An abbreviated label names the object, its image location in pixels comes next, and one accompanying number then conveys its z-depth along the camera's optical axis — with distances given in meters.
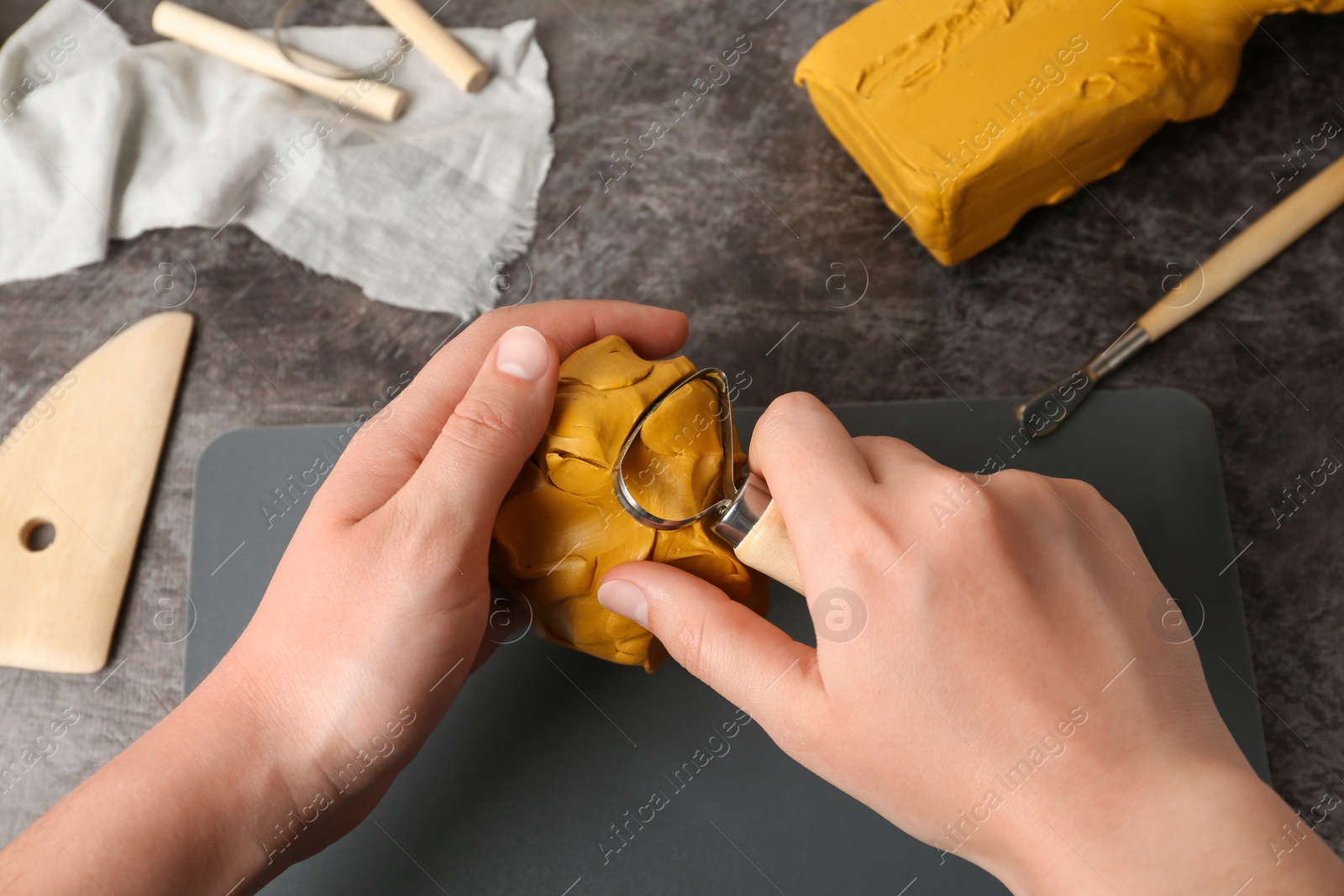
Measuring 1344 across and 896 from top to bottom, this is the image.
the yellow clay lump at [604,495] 0.43
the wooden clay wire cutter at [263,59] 0.56
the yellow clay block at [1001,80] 0.49
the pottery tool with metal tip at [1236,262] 0.51
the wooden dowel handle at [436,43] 0.56
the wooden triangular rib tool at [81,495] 0.51
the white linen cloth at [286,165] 0.55
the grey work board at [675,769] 0.48
